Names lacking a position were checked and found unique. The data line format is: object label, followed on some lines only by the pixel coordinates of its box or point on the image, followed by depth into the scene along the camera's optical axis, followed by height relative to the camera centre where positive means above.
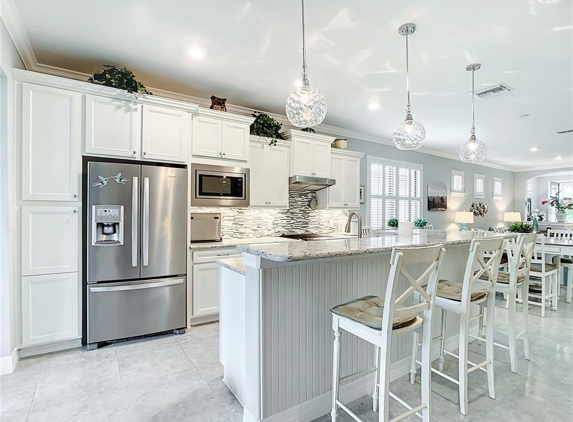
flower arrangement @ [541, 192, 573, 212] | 8.52 +0.31
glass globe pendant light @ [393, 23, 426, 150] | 2.80 +0.74
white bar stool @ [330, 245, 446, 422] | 1.41 -0.56
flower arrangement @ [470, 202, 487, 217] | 8.27 +0.07
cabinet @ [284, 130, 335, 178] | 4.36 +0.87
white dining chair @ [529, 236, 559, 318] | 3.83 -0.81
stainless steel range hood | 4.25 +0.41
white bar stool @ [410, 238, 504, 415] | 1.88 -0.59
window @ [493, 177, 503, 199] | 9.17 +0.75
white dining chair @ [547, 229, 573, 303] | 4.40 -0.87
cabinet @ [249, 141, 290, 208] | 4.04 +0.51
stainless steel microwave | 3.43 +0.29
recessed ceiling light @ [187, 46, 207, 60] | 2.74 +1.48
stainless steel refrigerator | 2.74 -0.39
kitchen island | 1.65 -0.68
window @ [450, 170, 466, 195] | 7.66 +0.75
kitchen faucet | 3.32 -0.18
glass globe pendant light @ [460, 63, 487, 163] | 3.49 +0.73
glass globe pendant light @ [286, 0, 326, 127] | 2.17 +0.78
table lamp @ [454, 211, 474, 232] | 7.13 -0.16
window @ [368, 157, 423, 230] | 5.90 +0.41
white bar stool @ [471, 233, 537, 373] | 2.38 -0.58
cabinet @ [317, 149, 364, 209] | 4.83 +0.47
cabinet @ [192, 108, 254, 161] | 3.48 +0.91
